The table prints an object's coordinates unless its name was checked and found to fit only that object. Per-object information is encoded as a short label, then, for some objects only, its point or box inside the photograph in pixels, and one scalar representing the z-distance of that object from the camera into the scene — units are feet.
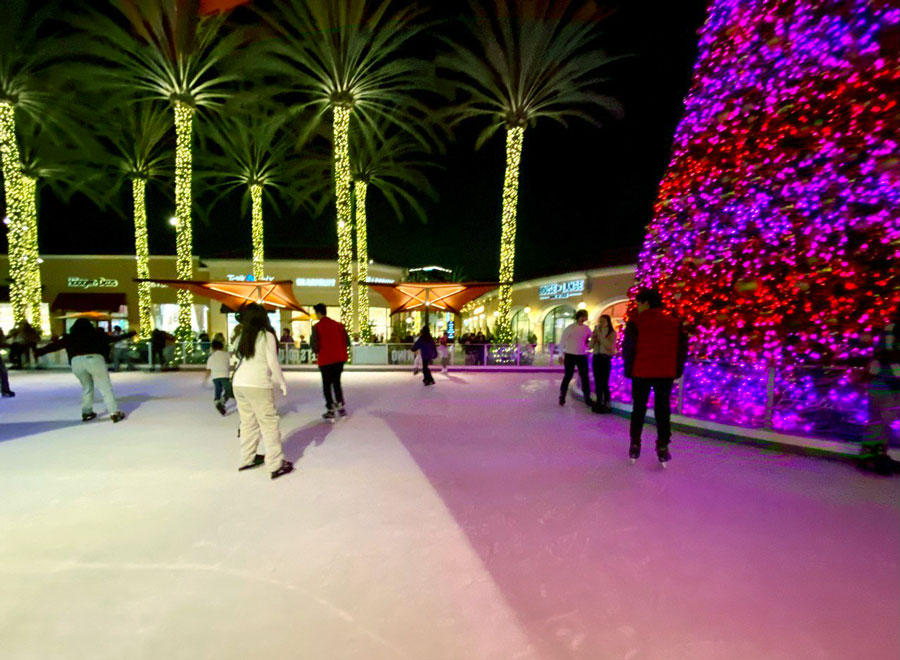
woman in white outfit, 13.97
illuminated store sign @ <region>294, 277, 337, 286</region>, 99.55
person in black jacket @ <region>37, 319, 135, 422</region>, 21.36
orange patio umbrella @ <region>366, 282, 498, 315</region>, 52.95
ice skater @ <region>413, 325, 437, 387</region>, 37.99
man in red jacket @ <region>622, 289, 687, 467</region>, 14.61
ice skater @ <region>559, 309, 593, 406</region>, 25.20
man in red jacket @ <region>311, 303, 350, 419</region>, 22.33
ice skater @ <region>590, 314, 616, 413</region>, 23.88
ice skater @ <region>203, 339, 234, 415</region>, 23.97
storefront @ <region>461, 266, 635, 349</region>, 80.12
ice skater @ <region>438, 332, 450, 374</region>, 48.70
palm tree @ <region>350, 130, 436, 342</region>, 72.54
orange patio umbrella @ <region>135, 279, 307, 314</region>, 47.34
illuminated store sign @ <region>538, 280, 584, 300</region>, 85.35
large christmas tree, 16.52
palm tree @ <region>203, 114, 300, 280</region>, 67.82
